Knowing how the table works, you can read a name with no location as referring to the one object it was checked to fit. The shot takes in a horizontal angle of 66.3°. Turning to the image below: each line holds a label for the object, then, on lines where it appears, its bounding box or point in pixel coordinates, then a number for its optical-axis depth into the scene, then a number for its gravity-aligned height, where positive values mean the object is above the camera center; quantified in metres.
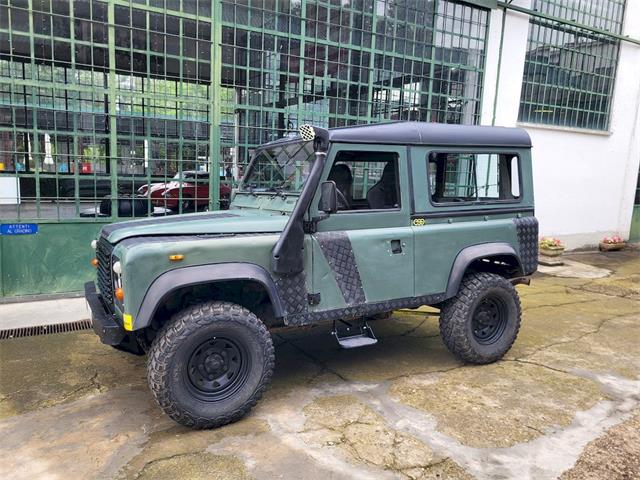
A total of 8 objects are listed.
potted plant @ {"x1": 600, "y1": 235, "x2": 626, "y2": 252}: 10.91 -1.62
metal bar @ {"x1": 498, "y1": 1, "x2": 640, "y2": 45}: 8.62 +2.77
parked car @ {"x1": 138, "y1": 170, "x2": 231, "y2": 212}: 6.50 -0.56
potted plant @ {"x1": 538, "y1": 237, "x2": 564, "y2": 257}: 9.48 -1.53
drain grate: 4.99 -1.93
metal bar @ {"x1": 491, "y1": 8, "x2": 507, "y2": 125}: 8.71 +1.71
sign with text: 5.73 -1.01
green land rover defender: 3.16 -0.73
